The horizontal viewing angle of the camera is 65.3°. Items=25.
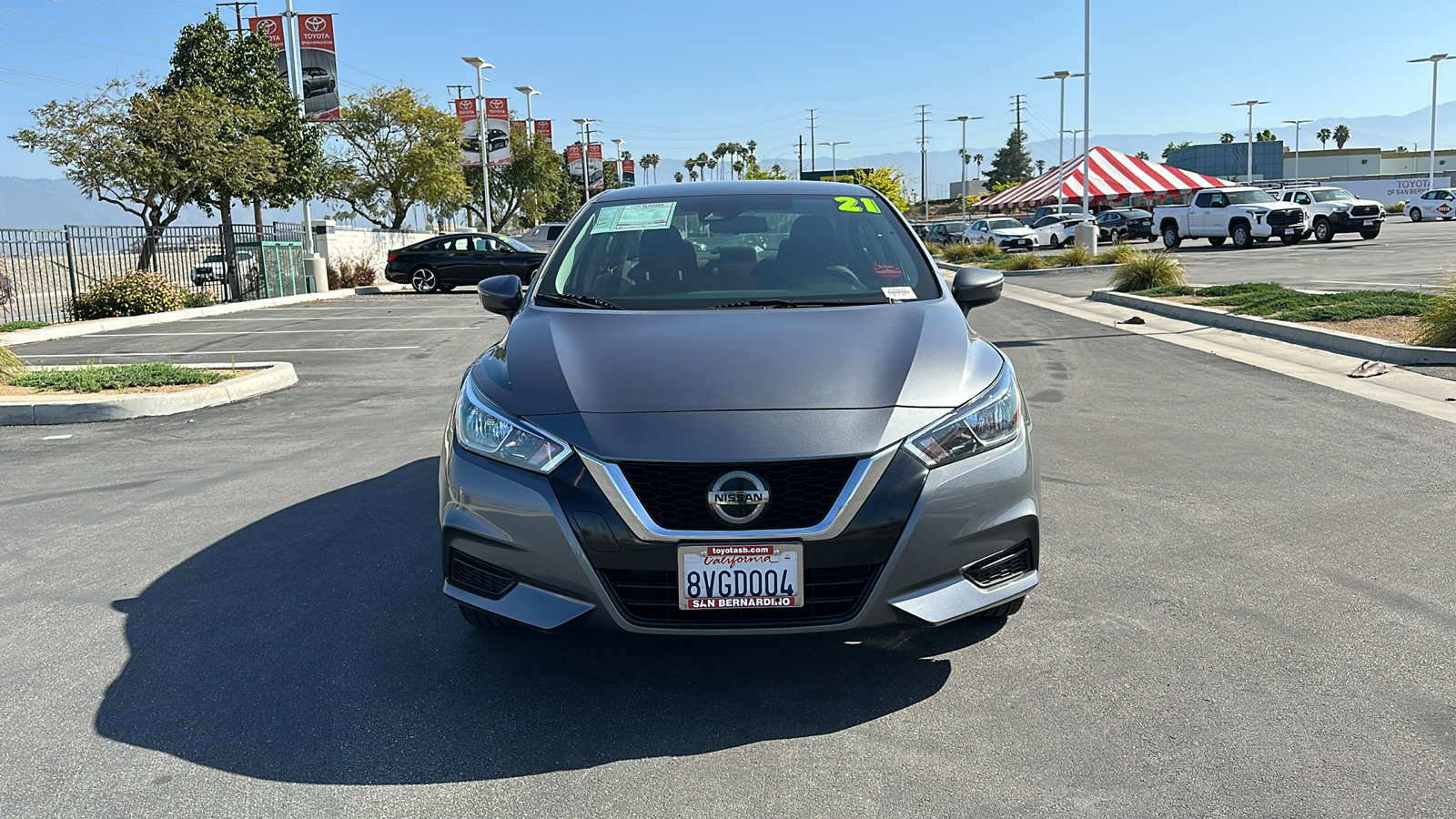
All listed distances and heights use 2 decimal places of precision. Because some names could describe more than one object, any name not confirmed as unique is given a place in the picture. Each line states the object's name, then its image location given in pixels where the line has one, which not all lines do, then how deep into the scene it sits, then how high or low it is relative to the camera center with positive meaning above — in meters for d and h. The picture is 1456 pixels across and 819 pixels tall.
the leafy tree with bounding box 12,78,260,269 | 25.72 +2.47
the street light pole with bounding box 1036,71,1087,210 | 51.06 +5.61
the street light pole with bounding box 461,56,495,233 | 42.82 +4.45
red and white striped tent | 61.38 +2.20
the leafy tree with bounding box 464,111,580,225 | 67.75 +3.74
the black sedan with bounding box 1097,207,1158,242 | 48.88 -0.10
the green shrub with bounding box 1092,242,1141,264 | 20.41 -0.56
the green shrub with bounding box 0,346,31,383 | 10.52 -0.99
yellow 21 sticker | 5.19 +0.12
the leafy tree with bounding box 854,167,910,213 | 75.50 +3.30
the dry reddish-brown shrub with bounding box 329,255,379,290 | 31.88 -0.70
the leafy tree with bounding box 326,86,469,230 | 50.53 +4.21
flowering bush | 20.64 -0.78
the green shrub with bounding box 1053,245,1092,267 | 31.14 -0.93
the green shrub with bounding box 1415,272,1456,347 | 10.43 -1.02
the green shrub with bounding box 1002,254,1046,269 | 31.34 -1.01
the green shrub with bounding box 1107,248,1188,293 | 19.64 -0.86
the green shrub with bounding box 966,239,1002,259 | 38.62 -0.81
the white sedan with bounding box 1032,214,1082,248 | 47.66 -0.17
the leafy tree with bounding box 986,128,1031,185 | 145.00 +8.06
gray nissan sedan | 3.15 -0.69
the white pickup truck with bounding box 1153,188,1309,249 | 35.00 +0.00
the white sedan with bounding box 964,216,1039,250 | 44.00 -0.28
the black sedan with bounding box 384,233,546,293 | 28.34 -0.42
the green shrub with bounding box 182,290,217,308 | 23.05 -0.93
